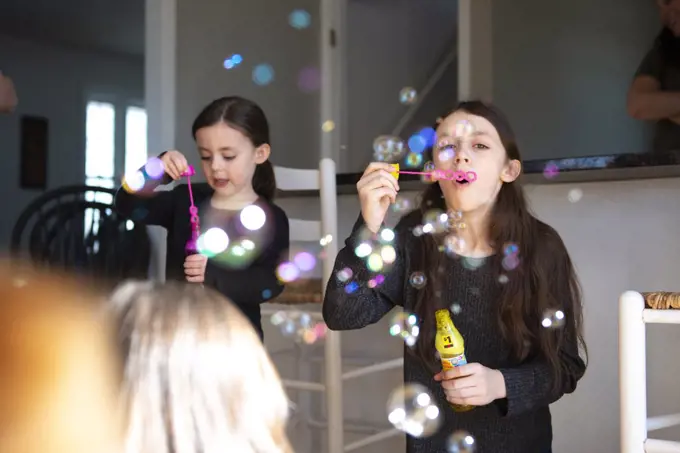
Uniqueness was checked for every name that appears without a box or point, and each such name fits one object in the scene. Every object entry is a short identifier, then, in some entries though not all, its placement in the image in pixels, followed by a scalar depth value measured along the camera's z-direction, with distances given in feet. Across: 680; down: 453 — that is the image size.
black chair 5.80
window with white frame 17.60
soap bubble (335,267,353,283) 3.26
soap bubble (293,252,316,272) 6.40
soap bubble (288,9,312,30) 8.11
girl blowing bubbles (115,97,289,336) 4.04
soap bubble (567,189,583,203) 4.95
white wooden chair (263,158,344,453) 4.56
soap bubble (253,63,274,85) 7.48
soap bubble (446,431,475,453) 3.18
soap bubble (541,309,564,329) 3.16
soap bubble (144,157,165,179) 4.27
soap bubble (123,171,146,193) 4.33
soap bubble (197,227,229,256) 3.97
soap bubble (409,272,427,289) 3.34
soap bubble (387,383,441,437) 3.20
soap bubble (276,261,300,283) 4.26
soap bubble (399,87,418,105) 4.49
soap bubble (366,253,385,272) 3.25
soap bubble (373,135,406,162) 4.02
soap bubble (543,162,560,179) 4.38
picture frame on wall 16.31
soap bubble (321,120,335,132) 7.84
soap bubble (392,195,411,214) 4.18
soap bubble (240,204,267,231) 4.15
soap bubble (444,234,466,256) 3.39
